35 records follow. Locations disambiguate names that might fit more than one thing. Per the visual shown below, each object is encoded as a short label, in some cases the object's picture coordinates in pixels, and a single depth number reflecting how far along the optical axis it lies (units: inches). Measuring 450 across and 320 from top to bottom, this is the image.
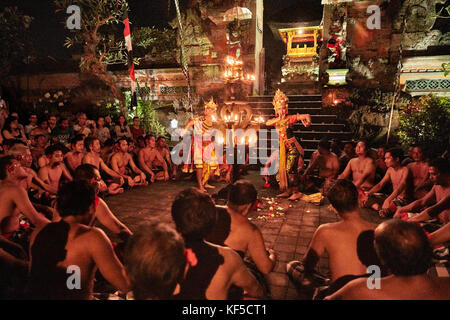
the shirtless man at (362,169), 241.8
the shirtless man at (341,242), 92.9
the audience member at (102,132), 363.9
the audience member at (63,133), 341.9
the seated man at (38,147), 262.7
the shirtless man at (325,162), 271.4
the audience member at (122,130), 387.2
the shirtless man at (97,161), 261.3
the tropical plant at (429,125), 303.6
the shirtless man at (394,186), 206.4
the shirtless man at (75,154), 254.5
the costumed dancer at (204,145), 278.1
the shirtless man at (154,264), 59.8
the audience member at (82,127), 343.6
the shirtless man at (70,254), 82.0
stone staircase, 418.3
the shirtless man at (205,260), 74.0
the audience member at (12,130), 289.3
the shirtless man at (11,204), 124.5
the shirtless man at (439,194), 148.1
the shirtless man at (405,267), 65.7
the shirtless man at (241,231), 100.0
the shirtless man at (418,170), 208.3
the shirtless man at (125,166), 294.5
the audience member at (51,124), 342.0
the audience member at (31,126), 341.4
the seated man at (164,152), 362.3
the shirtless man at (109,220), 128.7
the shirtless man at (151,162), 331.0
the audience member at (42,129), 311.4
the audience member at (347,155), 304.8
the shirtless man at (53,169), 215.0
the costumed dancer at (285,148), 270.5
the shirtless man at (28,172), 180.3
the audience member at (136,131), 405.7
